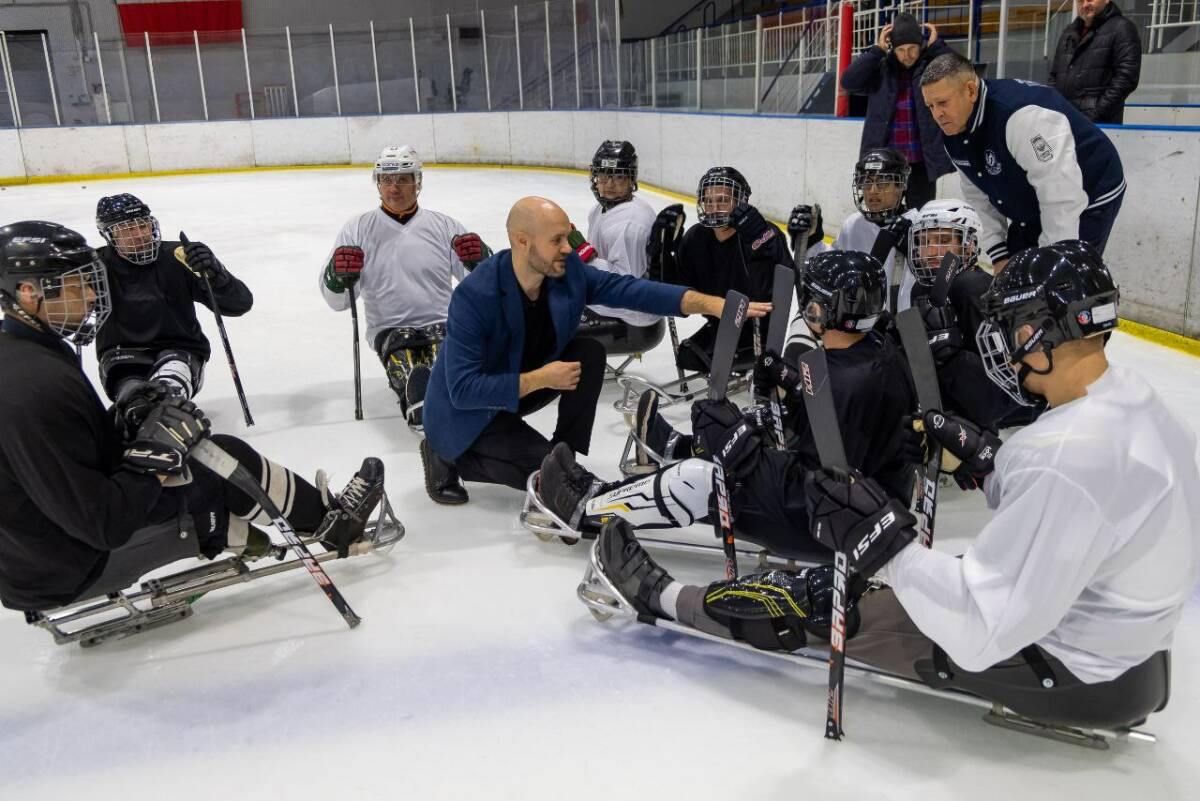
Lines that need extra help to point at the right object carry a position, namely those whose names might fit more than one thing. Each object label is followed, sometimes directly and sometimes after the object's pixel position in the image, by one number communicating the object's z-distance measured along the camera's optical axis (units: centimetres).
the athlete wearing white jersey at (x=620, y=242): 446
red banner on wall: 1897
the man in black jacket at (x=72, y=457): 207
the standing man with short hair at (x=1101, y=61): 536
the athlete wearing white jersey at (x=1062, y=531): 147
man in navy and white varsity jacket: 347
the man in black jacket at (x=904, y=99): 513
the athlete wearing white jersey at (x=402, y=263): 432
